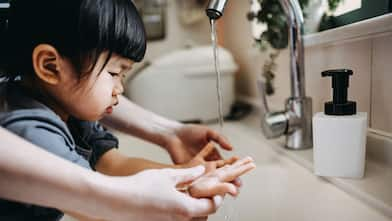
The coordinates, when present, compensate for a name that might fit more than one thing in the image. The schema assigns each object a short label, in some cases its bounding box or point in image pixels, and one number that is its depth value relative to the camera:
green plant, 0.81
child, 0.39
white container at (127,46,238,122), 1.07
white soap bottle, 0.52
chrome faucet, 0.67
